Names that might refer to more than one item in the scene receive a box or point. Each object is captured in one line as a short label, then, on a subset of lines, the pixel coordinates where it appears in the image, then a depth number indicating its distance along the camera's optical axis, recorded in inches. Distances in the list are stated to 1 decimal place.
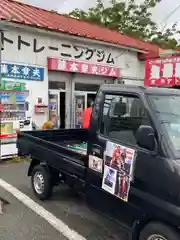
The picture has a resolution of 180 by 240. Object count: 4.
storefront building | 251.6
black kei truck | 85.6
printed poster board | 95.8
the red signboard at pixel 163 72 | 288.4
